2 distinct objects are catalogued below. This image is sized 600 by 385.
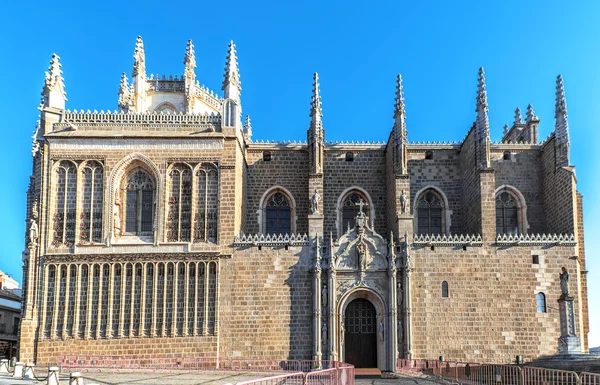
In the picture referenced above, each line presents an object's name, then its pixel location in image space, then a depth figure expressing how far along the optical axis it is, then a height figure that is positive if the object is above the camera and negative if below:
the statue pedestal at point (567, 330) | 31.11 -1.29
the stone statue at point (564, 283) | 31.75 +0.75
